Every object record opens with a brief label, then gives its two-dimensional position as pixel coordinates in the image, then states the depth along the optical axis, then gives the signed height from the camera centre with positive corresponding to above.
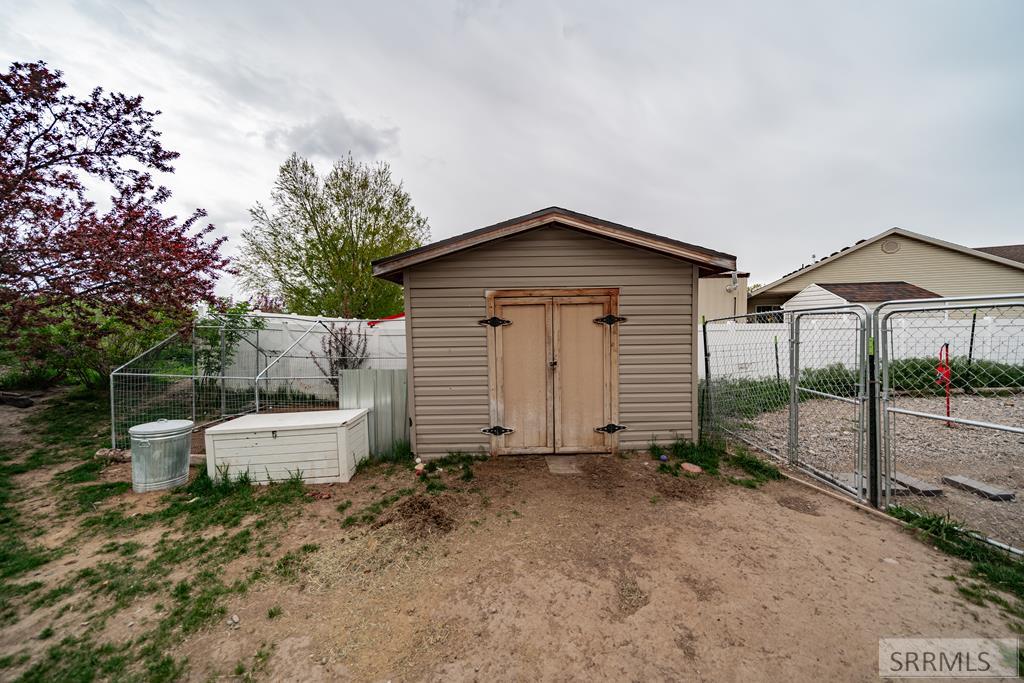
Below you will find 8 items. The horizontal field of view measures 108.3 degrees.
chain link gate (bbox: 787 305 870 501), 3.69 -1.66
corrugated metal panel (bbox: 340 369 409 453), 5.44 -0.86
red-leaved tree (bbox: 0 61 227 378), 5.12 +1.71
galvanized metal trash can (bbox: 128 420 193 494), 4.40 -1.36
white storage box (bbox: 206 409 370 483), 4.43 -1.30
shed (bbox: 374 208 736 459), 5.22 -0.04
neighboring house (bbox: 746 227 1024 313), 15.38 +2.85
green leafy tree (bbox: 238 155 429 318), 13.90 +3.83
